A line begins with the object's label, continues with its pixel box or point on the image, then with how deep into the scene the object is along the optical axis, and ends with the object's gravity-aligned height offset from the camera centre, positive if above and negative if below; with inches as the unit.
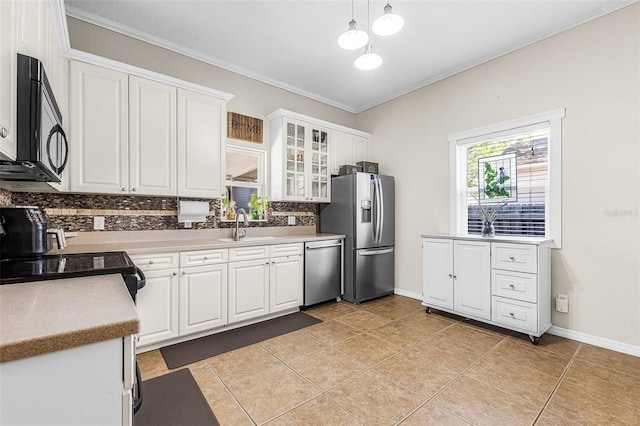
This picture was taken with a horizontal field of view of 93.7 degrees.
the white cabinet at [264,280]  118.9 -28.8
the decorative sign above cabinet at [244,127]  142.6 +41.8
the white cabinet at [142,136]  96.3 +27.4
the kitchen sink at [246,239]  124.0 -11.8
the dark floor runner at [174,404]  67.7 -46.9
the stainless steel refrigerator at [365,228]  154.8 -8.3
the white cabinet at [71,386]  26.1 -16.3
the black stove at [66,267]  50.3 -10.6
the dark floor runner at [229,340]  97.5 -46.6
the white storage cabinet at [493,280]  107.2 -26.9
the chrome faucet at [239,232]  130.5 -8.8
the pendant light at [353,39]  82.7 +48.5
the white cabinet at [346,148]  172.7 +38.8
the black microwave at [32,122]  48.3 +15.4
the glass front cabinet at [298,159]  150.8 +28.5
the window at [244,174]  143.1 +19.1
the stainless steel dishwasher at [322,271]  143.4 -29.0
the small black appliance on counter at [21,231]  61.8 -4.1
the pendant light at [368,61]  91.1 +46.7
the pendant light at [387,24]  77.4 +49.8
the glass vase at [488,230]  127.8 -7.2
